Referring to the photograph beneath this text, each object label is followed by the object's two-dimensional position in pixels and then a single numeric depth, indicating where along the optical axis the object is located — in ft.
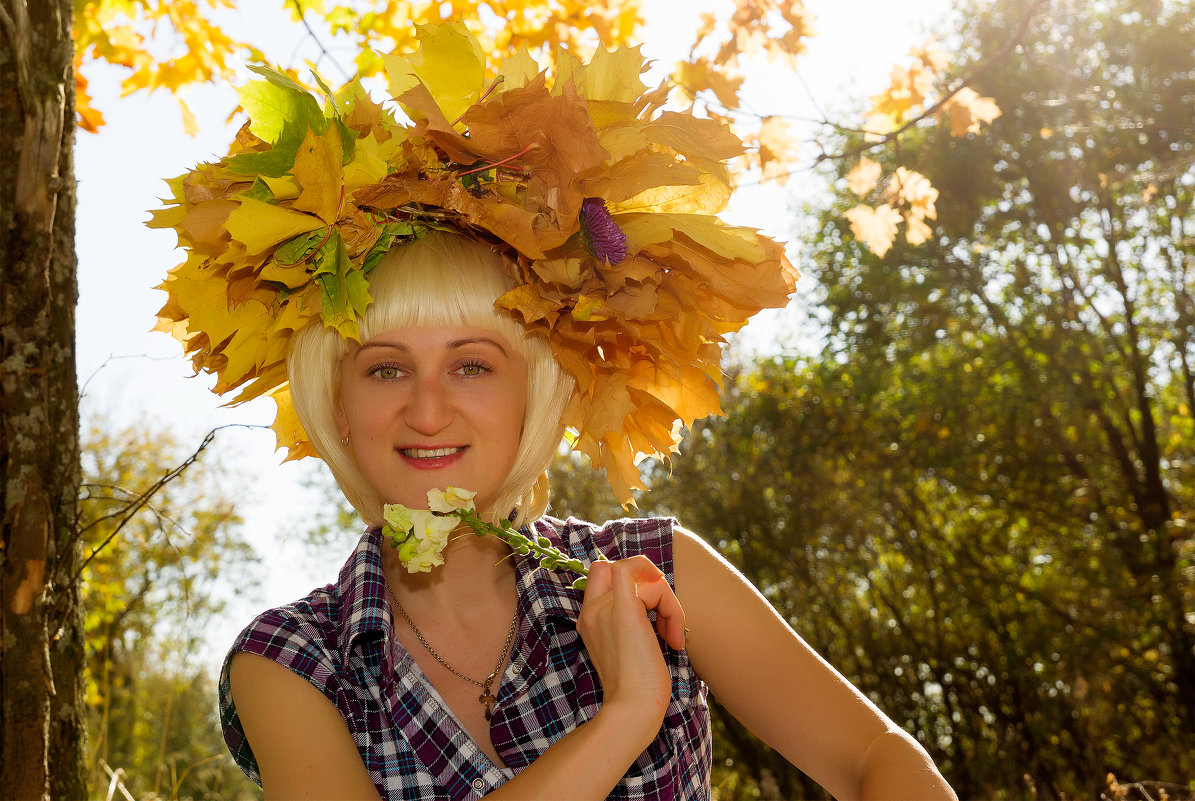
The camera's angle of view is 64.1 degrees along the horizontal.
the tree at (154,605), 27.66
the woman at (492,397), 5.33
